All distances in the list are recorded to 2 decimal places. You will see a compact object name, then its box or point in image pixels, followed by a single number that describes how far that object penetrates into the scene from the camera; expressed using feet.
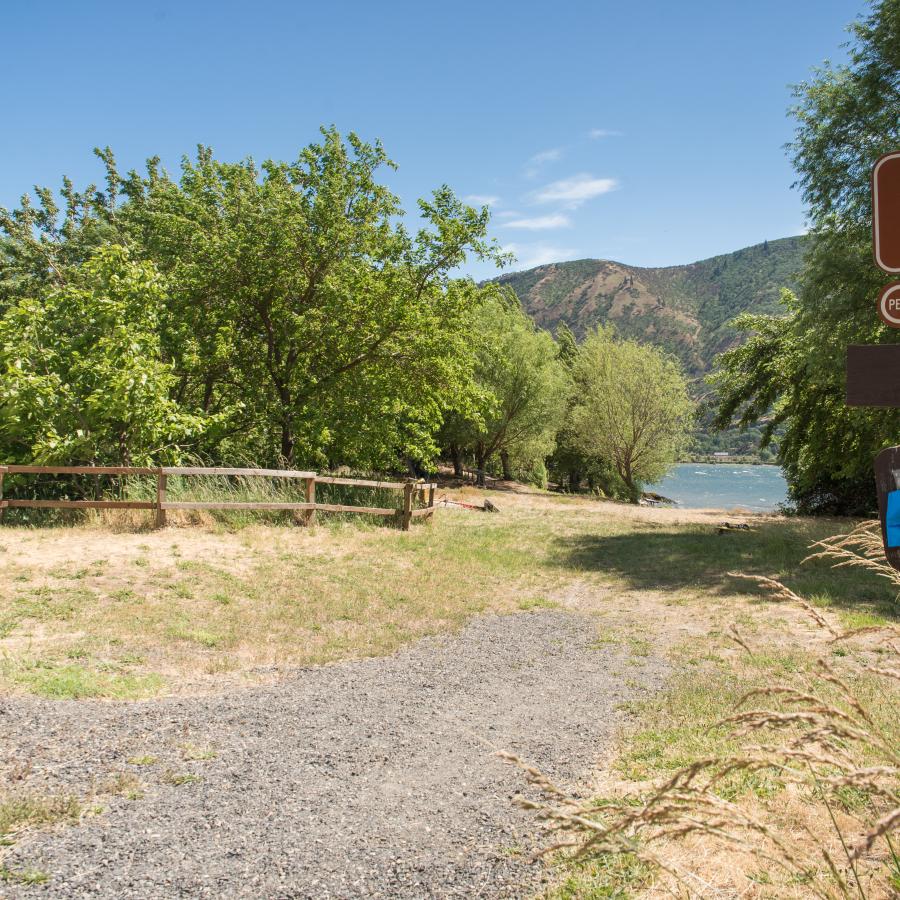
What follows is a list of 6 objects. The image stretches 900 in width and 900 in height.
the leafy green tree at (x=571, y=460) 149.89
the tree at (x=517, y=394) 123.54
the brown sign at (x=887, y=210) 8.33
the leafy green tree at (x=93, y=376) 47.21
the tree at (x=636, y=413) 128.06
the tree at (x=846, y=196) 47.65
